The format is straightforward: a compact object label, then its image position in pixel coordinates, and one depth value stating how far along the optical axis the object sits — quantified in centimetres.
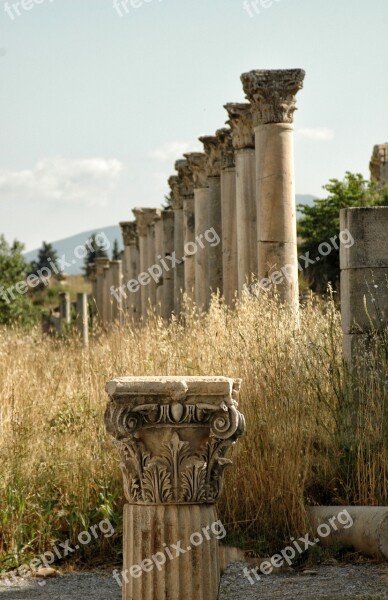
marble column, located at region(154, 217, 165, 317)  3055
